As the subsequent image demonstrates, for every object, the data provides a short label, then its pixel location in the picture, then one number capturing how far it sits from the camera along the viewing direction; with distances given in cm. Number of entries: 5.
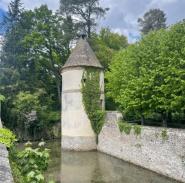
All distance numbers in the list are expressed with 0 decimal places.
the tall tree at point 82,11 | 2284
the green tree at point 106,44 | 2224
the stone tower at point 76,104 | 1559
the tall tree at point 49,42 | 2185
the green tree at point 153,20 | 3076
